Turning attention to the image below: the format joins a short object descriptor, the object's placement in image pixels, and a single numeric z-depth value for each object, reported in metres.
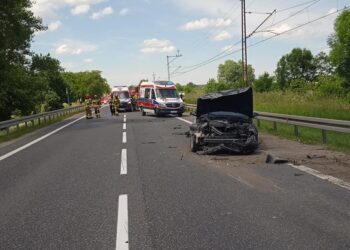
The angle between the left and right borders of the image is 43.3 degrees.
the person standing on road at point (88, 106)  30.02
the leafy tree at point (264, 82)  120.12
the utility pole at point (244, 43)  30.41
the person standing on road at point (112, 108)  35.25
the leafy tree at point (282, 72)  111.59
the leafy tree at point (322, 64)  107.81
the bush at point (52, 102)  77.47
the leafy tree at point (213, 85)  99.05
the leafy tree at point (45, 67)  32.97
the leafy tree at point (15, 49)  25.10
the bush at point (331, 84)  68.99
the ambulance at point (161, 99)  29.69
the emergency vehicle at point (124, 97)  41.81
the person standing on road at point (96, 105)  31.64
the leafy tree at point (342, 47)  65.49
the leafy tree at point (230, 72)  134.38
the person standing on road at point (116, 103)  34.66
